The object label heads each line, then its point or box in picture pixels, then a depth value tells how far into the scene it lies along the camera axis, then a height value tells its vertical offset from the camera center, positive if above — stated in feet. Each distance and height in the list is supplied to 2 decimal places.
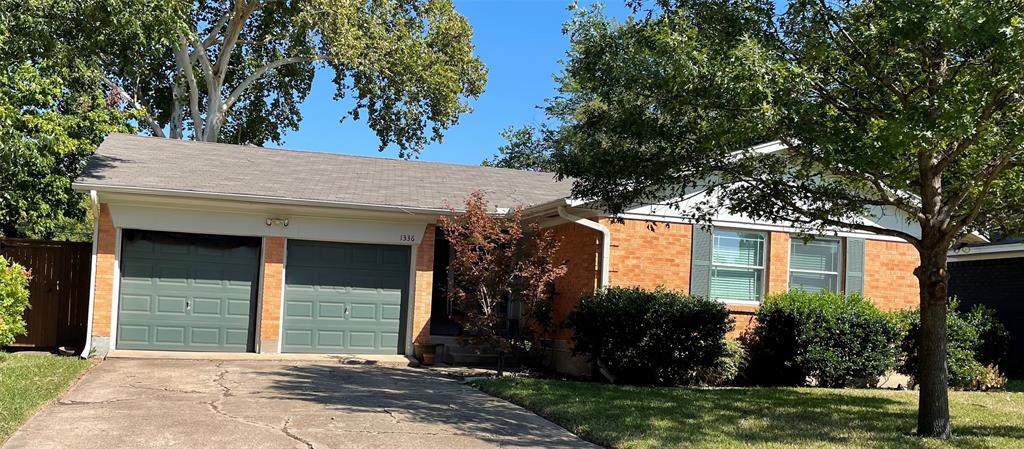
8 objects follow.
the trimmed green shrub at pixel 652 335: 40.60 -3.43
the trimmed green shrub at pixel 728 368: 42.77 -5.12
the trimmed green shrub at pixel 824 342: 42.70 -3.51
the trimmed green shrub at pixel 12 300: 40.34 -3.34
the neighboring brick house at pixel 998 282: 57.00 -0.10
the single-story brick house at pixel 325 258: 45.16 -0.10
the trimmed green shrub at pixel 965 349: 44.65 -3.74
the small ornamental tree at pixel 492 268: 41.29 -0.59
